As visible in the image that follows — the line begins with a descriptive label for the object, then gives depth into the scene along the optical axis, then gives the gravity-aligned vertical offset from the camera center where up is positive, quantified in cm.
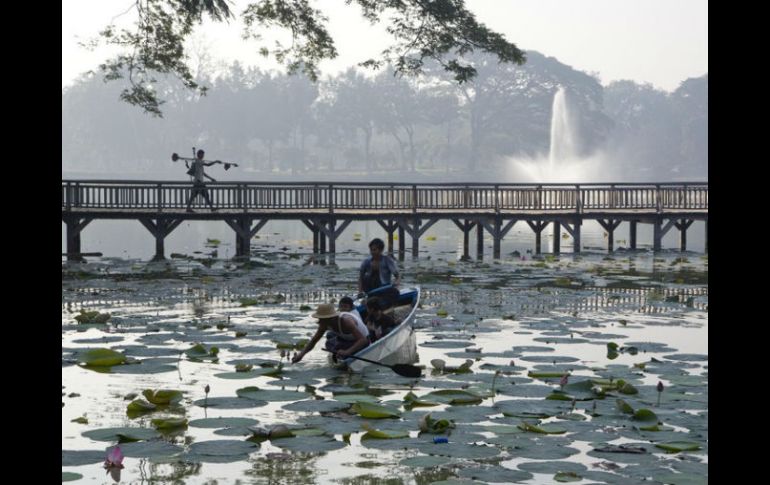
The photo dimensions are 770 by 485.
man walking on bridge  3050 +184
